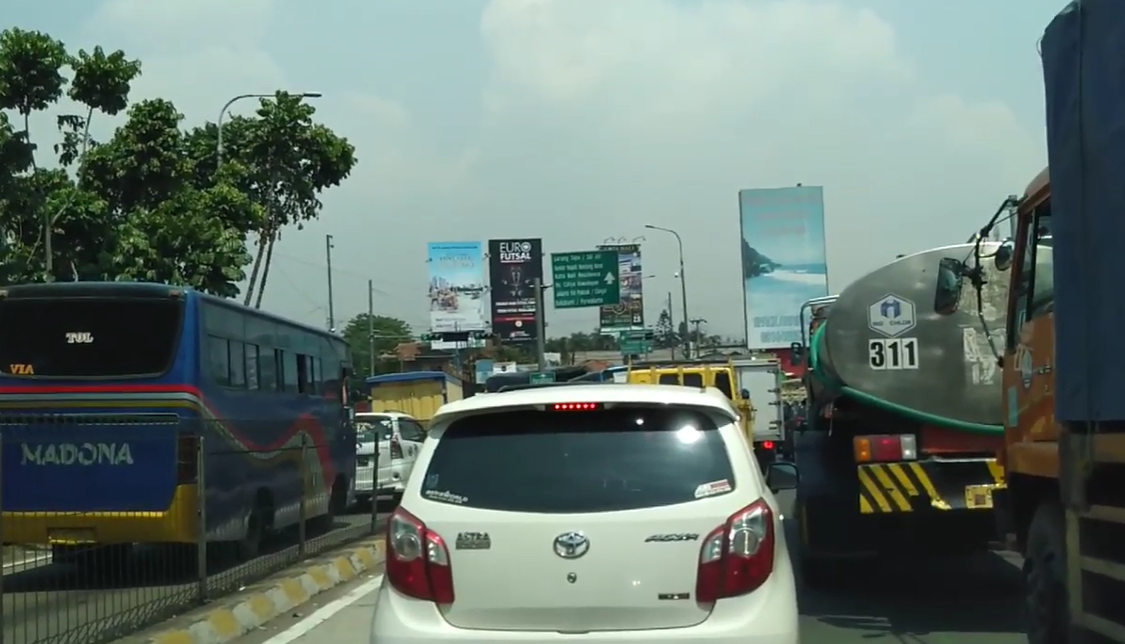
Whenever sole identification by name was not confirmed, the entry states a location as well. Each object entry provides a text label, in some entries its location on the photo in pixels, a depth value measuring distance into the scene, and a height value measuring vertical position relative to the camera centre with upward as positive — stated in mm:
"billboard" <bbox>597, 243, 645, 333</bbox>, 61000 +1564
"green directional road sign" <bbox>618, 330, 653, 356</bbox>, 64188 -211
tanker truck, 9484 -594
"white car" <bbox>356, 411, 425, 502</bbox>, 19078 -1544
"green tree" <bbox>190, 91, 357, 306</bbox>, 28562 +3989
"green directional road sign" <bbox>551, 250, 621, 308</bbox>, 52406 +2324
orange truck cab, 5477 -111
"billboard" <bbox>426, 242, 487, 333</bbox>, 56562 +2365
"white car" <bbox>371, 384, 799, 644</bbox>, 5176 -723
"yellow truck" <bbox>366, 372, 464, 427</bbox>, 38906 -1318
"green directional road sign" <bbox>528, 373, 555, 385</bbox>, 33391 -893
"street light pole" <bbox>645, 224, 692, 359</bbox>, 63938 +2110
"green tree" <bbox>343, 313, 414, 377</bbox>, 102062 +1057
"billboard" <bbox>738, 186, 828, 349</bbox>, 52531 +2912
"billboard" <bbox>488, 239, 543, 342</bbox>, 54938 +2350
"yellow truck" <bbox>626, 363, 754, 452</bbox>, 25078 -721
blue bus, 10211 -528
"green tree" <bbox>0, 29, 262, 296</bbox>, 19969 +2668
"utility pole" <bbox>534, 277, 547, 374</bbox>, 44281 +373
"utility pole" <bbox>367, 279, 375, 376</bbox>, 73688 -21
